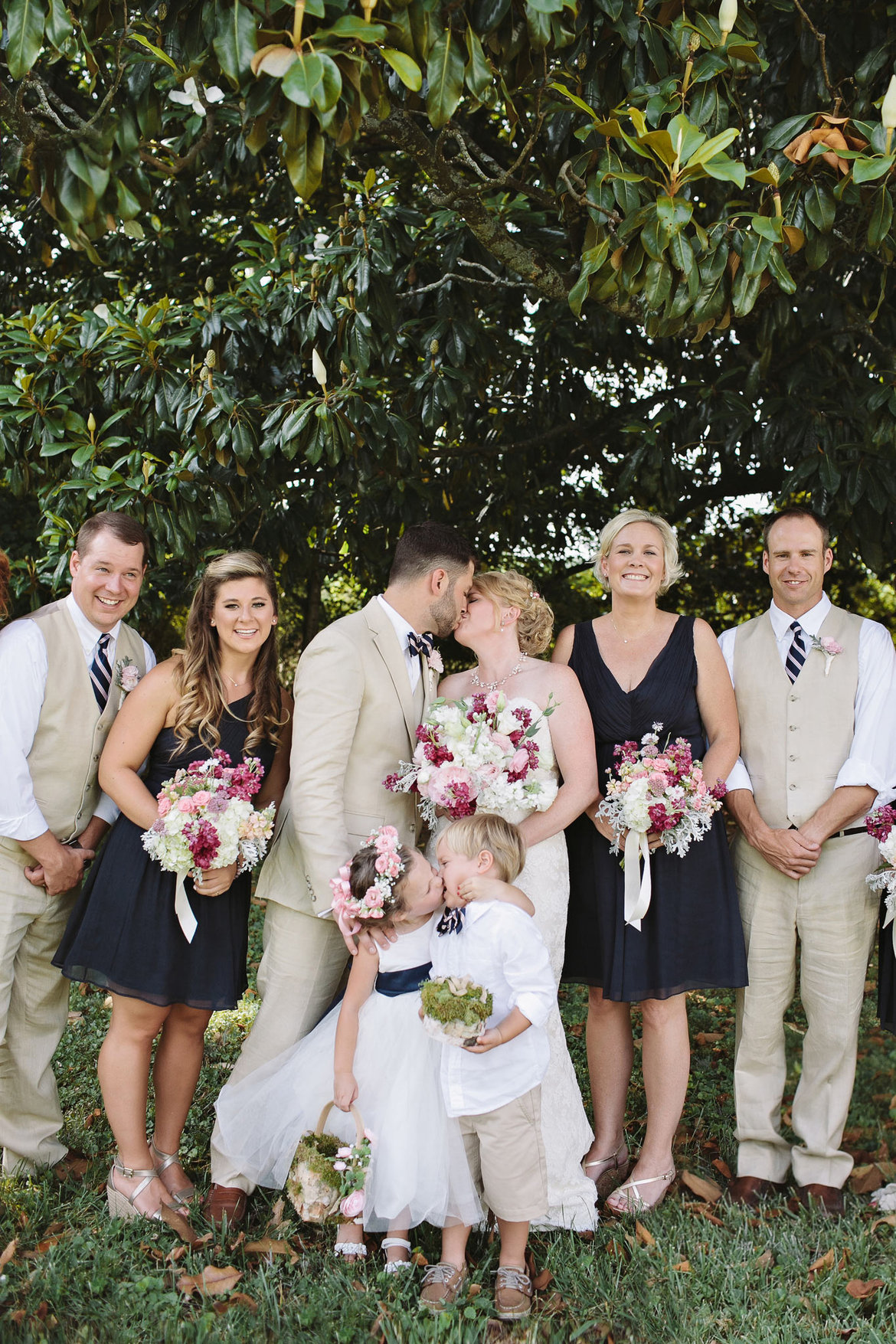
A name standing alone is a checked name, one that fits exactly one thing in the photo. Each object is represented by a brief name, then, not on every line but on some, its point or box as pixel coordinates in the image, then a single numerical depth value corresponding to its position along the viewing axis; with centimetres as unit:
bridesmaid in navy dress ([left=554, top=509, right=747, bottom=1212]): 394
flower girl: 328
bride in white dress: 366
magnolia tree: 266
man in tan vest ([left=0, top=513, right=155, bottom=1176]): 376
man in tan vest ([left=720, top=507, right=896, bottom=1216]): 396
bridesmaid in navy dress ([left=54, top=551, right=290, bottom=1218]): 371
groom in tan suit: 362
